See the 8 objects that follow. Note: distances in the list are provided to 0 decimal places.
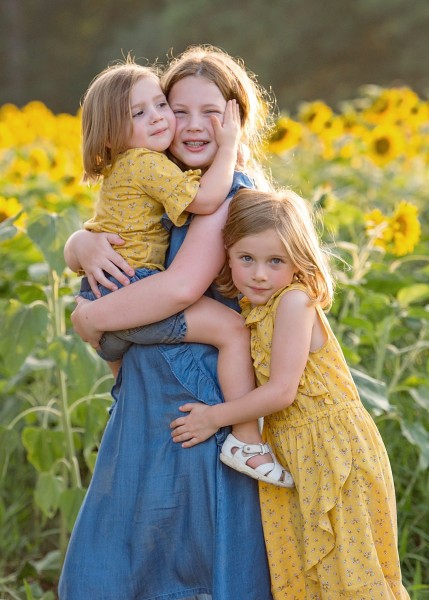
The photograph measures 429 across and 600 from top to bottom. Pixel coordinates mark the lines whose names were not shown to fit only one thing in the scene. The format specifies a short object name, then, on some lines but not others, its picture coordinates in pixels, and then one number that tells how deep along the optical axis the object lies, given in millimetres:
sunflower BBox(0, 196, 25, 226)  7215
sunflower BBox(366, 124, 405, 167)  10500
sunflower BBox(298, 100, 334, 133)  11641
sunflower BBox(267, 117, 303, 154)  10664
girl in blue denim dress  4437
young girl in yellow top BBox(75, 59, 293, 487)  4324
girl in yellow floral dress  4262
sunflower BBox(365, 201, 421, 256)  6816
